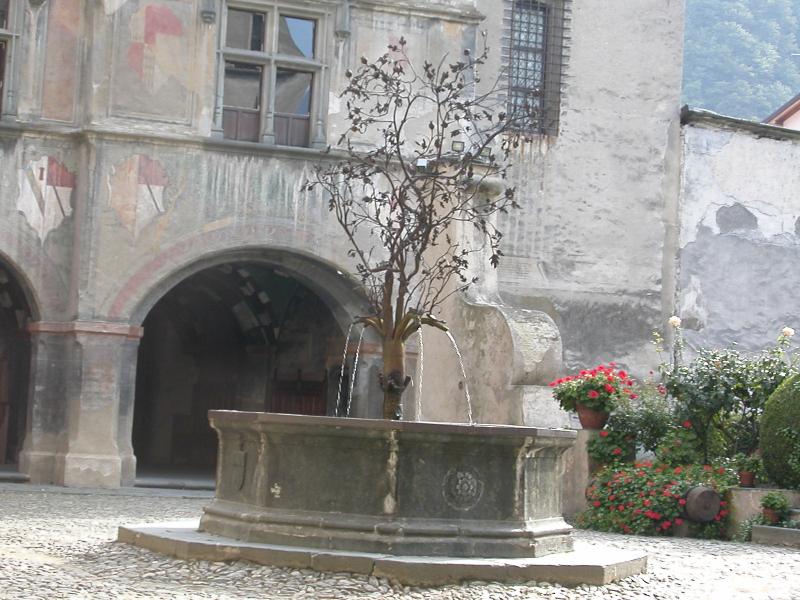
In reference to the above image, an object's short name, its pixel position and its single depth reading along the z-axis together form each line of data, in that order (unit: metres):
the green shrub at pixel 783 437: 13.84
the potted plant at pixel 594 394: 16.03
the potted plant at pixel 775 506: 13.55
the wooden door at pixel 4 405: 21.55
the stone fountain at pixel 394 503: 9.07
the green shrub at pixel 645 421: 15.92
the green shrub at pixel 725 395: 15.48
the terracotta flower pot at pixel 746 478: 14.45
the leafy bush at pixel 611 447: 15.83
